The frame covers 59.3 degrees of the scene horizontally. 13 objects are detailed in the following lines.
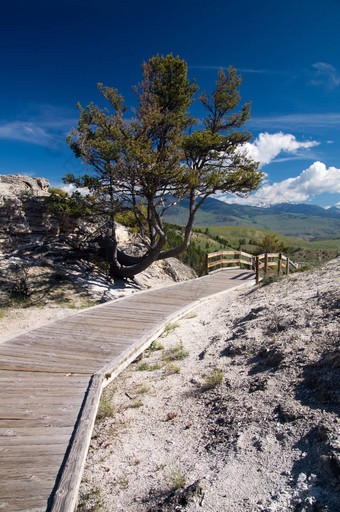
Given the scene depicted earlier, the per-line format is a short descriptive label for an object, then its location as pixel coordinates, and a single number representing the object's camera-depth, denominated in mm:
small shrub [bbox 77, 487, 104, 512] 3403
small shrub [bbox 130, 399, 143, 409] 5495
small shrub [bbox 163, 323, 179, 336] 9141
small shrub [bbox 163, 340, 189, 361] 7363
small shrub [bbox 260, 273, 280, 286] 12047
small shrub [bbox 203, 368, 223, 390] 5336
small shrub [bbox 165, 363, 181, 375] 6552
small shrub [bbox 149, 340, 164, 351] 8289
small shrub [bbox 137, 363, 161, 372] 7023
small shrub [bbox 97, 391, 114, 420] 5262
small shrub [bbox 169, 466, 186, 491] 3342
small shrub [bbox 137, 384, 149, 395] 6007
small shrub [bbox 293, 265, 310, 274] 12919
